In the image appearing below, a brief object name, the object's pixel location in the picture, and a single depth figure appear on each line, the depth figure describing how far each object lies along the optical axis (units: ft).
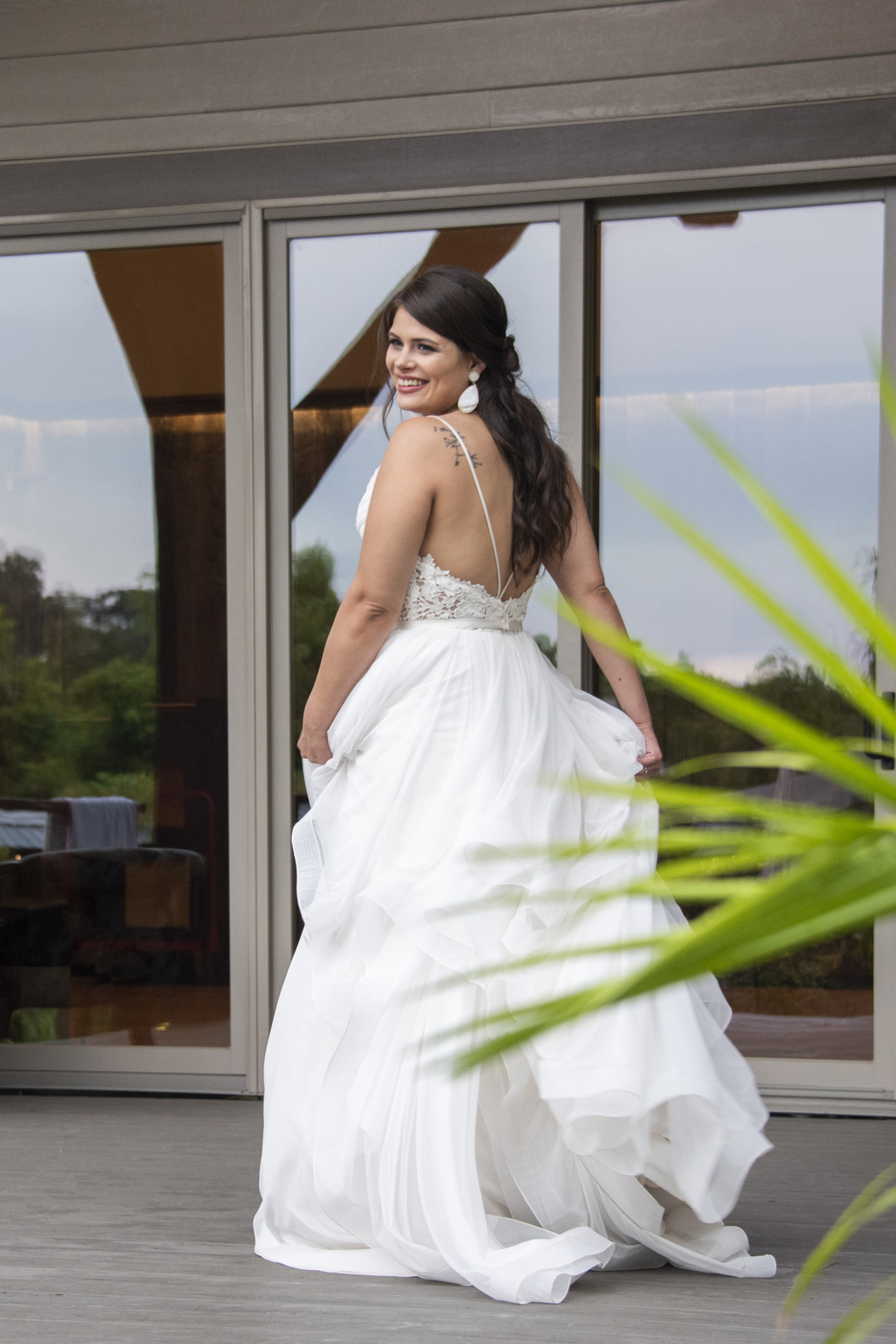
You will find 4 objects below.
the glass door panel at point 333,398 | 23.39
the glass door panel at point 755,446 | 22.80
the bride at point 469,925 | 19.14
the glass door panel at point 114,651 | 23.72
